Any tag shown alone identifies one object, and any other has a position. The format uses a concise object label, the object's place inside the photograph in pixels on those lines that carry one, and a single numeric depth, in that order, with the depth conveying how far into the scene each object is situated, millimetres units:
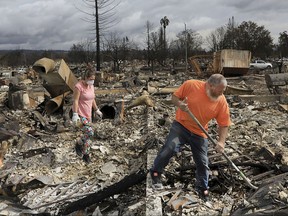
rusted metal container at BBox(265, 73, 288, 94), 8653
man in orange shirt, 2719
